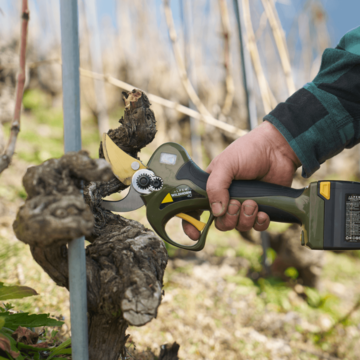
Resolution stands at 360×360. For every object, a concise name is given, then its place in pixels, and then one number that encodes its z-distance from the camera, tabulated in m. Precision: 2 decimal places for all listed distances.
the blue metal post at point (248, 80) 2.57
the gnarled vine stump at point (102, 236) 0.59
